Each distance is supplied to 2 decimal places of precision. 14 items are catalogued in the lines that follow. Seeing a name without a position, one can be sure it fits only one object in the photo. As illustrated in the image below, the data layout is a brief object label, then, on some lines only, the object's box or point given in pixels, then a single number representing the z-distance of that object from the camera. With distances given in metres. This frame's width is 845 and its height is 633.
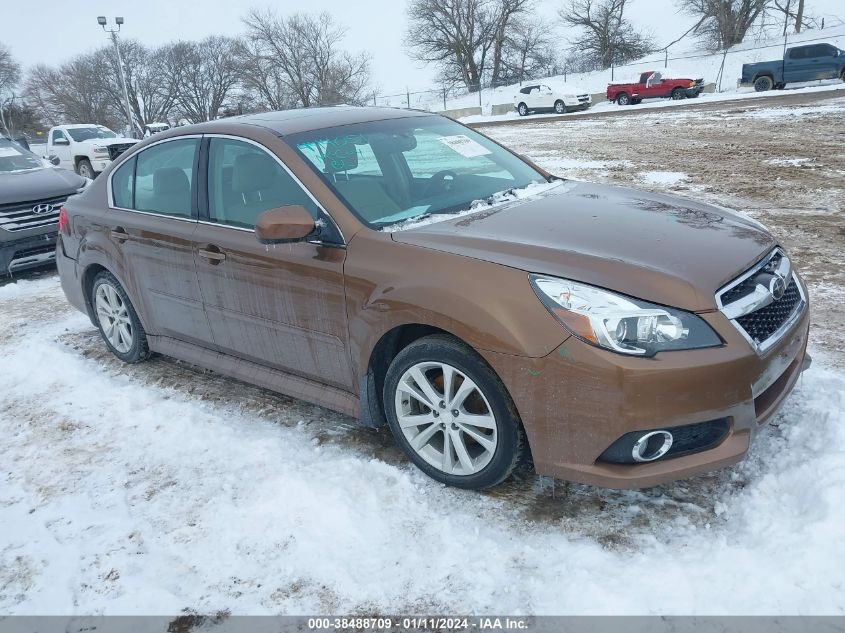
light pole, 32.16
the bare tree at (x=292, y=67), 56.85
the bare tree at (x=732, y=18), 51.47
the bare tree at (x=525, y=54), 59.41
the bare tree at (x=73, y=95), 67.06
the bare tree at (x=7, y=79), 68.21
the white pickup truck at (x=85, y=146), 18.94
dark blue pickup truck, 28.67
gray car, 7.61
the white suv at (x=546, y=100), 32.82
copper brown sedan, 2.55
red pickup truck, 32.72
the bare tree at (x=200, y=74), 64.50
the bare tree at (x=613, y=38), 56.00
